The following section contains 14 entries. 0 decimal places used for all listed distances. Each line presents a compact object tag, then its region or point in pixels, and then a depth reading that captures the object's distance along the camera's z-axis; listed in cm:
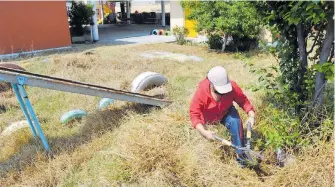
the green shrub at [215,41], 1198
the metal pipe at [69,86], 356
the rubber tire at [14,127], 442
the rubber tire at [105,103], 507
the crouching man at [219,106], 299
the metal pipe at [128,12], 2924
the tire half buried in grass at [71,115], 479
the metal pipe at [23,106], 392
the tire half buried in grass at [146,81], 530
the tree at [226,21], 999
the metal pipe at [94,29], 1579
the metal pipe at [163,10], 2226
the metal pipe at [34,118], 375
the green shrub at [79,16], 1544
